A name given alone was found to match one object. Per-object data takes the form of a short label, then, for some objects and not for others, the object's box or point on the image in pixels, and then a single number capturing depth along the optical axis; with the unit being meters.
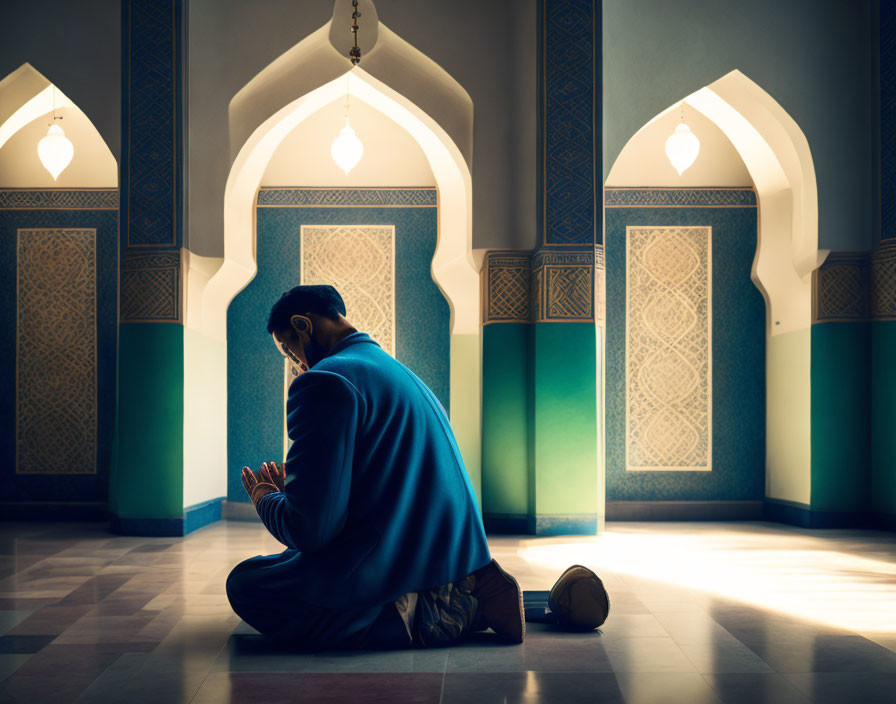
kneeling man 2.51
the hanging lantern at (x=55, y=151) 5.81
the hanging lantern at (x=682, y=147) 5.75
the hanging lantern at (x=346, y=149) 5.80
